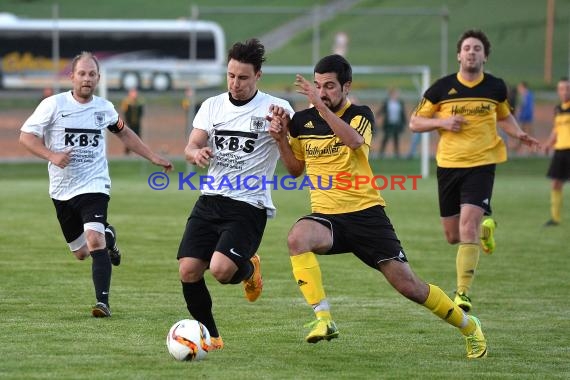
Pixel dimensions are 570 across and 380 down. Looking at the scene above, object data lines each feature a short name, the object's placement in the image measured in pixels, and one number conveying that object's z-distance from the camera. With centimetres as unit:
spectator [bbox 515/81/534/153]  6425
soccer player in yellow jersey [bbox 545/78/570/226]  3350
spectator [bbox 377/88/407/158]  6137
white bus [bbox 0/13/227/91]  7569
